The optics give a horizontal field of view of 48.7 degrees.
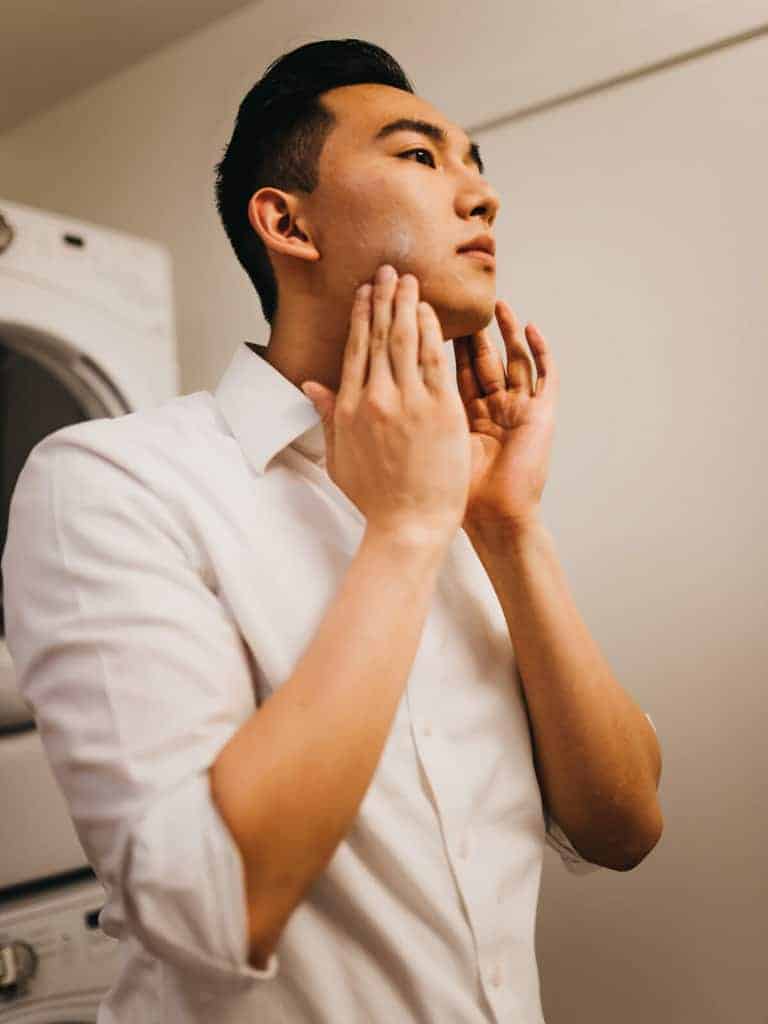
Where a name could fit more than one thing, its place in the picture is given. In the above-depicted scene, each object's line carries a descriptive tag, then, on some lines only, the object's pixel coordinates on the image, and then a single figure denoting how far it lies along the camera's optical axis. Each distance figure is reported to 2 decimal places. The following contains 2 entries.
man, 0.50
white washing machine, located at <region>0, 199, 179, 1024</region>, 1.12
